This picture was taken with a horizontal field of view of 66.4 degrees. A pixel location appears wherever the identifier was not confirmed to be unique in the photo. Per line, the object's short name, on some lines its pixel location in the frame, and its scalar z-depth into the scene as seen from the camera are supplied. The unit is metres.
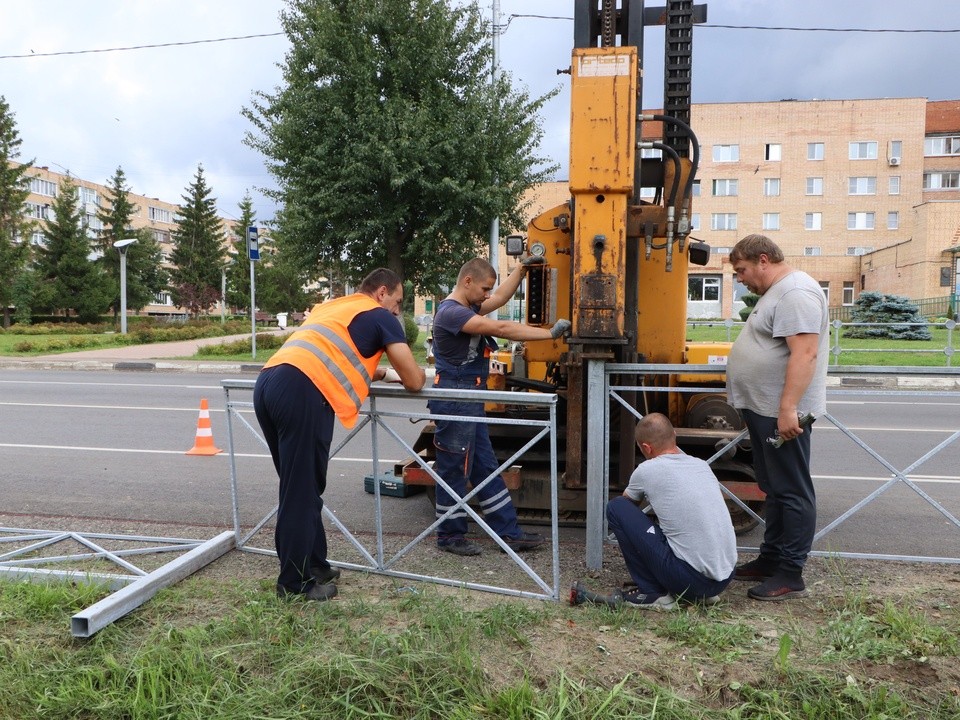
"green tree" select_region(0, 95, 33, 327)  36.72
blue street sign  17.73
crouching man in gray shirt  3.46
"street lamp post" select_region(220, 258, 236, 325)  52.01
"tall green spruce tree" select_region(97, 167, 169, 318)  45.38
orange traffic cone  7.96
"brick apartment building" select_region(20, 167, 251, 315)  69.06
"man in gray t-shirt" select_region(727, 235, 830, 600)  3.55
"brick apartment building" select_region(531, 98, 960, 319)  45.56
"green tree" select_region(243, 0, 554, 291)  14.77
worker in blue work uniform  4.40
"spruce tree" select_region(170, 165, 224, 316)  52.91
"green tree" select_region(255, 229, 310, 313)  52.08
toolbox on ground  6.00
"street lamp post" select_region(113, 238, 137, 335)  26.52
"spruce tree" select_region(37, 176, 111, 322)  39.82
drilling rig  4.21
